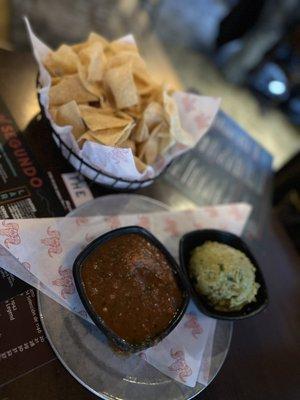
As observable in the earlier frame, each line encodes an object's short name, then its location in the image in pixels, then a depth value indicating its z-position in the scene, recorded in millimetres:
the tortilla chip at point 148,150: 338
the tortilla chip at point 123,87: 331
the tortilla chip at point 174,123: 334
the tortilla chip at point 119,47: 374
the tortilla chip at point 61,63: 334
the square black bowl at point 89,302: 252
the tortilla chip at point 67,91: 315
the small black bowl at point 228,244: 306
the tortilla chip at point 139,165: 319
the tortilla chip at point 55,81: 324
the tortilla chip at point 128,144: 323
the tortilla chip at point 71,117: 307
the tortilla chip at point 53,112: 313
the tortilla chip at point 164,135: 339
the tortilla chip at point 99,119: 310
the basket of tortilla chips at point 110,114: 310
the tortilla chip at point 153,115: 338
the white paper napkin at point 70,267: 267
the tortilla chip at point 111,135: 307
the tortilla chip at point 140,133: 334
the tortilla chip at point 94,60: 333
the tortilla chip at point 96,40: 370
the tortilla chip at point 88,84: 323
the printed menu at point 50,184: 254
